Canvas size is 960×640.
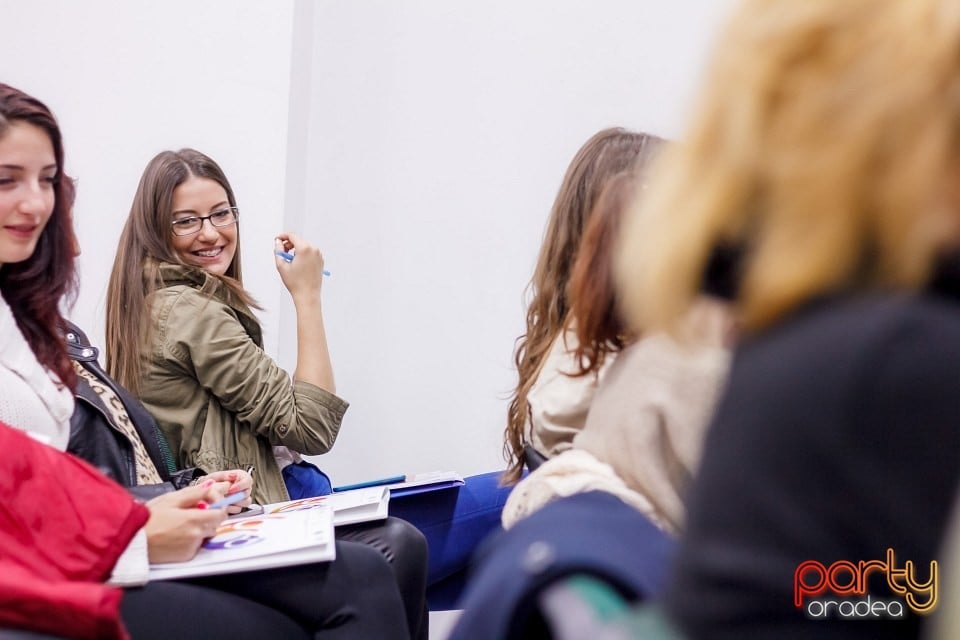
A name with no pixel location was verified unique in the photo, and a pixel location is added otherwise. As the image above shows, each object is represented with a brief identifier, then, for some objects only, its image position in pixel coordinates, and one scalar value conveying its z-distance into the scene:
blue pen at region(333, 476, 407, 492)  3.54
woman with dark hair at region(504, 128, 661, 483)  3.17
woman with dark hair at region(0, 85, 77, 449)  3.04
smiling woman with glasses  3.46
